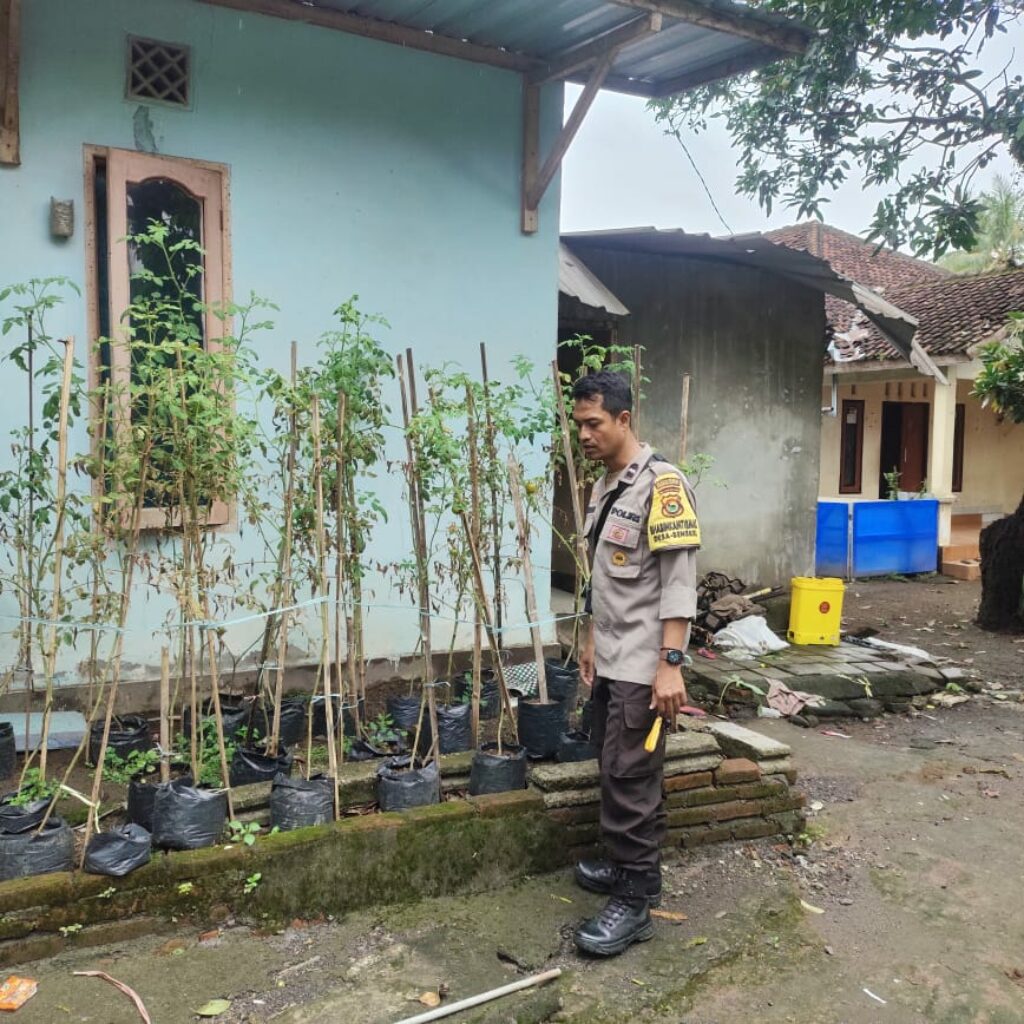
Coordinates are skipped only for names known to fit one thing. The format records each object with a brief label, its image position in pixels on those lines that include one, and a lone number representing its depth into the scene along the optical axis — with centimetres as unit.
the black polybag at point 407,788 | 357
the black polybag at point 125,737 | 407
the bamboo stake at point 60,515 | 309
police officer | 309
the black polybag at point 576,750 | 405
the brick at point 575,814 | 367
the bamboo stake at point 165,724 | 322
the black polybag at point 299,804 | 337
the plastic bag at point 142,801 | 336
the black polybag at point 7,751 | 412
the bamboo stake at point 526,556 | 407
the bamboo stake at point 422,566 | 383
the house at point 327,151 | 477
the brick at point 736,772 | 398
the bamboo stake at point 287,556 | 365
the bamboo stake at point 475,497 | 379
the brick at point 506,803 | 354
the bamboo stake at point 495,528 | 400
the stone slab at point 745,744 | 416
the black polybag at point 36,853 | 294
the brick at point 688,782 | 386
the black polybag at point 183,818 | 317
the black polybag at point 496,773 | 372
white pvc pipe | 270
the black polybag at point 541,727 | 417
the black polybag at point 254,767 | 374
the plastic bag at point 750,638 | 711
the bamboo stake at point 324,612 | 351
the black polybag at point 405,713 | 456
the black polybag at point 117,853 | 297
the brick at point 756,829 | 399
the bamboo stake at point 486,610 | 378
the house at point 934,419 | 1320
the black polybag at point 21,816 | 304
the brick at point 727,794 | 389
